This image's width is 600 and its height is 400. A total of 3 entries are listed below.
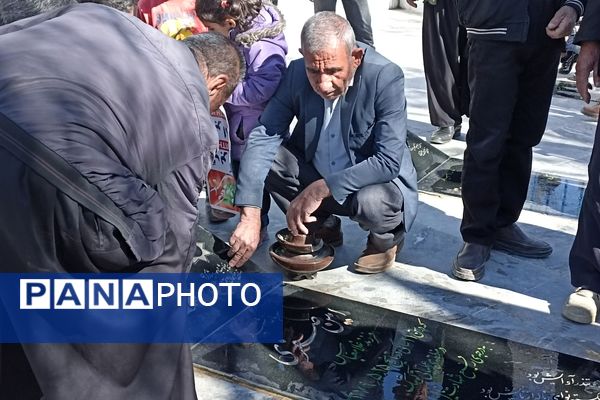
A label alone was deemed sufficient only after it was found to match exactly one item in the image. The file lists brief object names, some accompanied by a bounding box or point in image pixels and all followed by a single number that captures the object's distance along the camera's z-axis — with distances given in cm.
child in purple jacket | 344
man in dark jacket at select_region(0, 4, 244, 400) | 190
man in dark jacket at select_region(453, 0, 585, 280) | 323
